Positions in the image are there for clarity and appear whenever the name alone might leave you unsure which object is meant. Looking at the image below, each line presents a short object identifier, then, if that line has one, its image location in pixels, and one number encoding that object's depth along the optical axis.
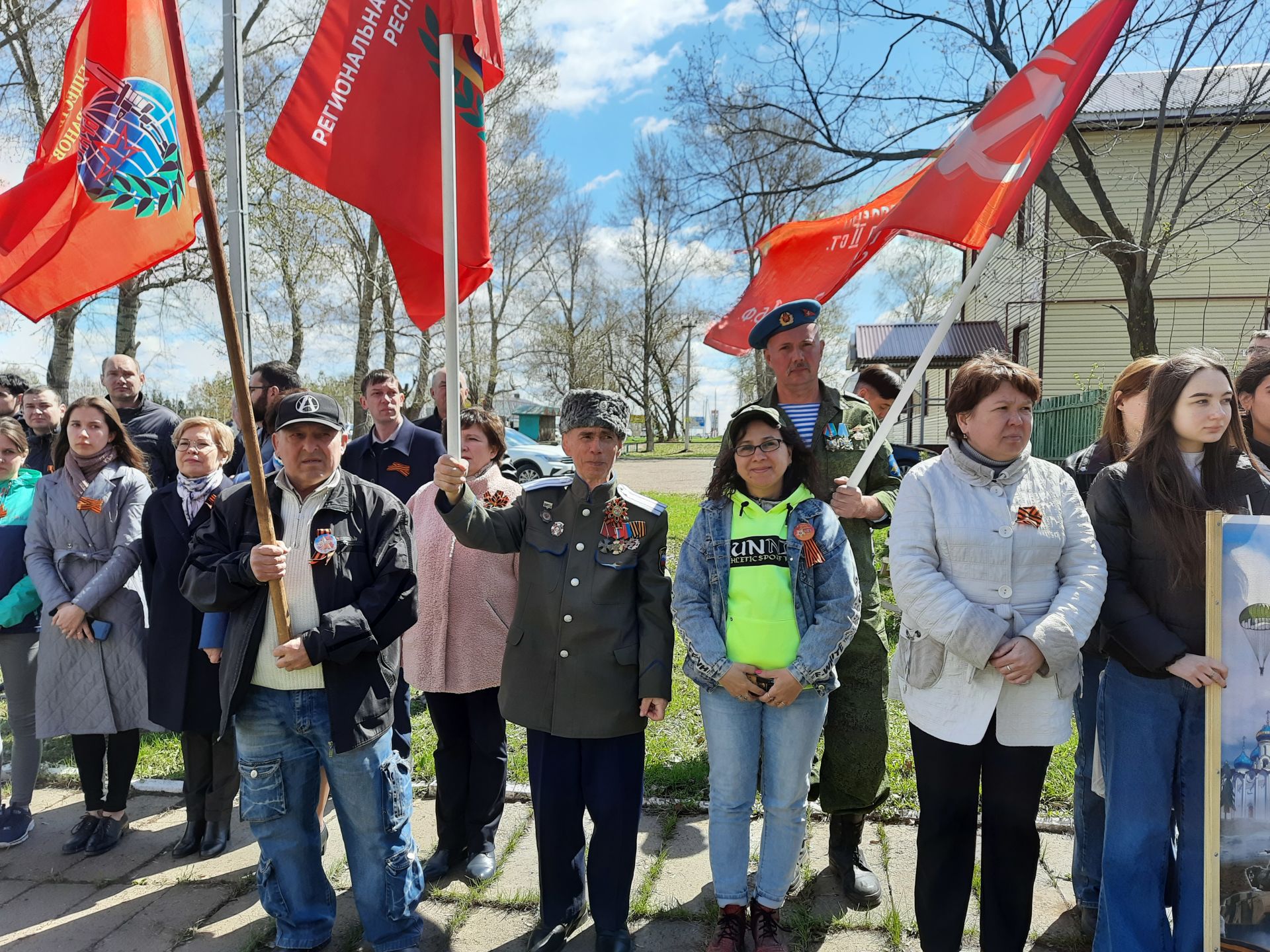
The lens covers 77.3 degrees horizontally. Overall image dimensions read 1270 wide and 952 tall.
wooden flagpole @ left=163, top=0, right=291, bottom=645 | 2.55
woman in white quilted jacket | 2.58
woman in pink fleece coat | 3.58
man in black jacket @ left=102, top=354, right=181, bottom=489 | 4.95
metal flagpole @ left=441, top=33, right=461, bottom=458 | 2.66
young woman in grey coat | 3.83
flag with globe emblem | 3.12
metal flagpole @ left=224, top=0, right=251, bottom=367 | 4.77
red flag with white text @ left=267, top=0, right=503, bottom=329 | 2.81
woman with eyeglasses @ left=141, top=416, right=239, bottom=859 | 3.73
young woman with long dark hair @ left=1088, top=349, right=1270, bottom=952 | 2.57
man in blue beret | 3.36
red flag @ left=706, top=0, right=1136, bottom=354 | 3.17
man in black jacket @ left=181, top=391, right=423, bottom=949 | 2.81
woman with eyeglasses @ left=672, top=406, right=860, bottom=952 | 2.84
